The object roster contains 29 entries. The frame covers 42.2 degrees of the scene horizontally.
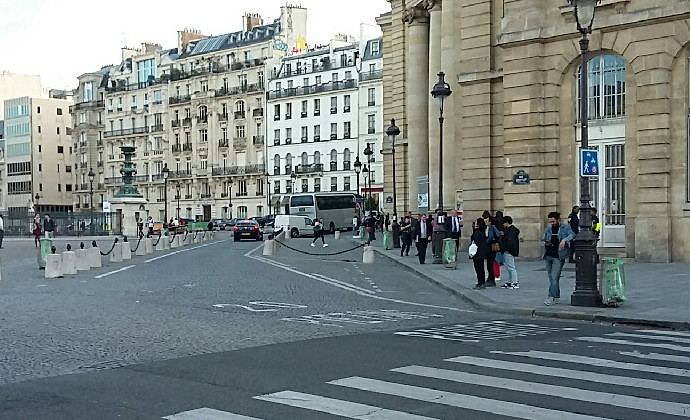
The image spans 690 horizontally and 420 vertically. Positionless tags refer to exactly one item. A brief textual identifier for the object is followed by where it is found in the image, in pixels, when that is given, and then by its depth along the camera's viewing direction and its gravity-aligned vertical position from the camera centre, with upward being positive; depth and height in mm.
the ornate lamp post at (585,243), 17062 -939
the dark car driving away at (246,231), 64438 -2277
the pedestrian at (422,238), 32625 -1524
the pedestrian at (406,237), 37719 -1690
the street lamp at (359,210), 79188 -1143
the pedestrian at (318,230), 53438 -1897
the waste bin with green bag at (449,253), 28391 -1818
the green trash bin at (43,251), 29062 -1602
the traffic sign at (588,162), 17203 +615
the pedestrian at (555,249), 17594 -1094
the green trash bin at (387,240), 44812 -2187
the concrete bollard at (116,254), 36850 -2155
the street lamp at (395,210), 41344 -739
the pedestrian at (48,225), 60684 -1548
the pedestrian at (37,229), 53831 -1595
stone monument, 59594 -21
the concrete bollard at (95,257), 31778 -1981
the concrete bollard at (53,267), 26812 -1930
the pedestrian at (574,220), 25078 -726
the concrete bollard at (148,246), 43594 -2196
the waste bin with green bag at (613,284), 16797 -1703
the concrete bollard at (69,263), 27964 -1906
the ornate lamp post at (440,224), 30009 -976
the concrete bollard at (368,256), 34562 -2268
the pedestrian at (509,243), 20250 -1097
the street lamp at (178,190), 119938 +1443
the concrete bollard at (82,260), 30266 -1975
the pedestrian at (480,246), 20828 -1179
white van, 73125 -2087
